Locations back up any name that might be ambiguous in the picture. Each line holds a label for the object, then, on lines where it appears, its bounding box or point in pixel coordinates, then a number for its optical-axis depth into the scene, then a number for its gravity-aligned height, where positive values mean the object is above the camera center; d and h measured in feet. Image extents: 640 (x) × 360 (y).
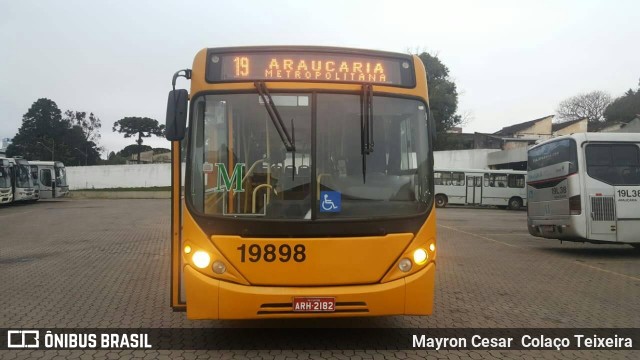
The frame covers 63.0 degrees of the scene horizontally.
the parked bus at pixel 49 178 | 118.42 +6.07
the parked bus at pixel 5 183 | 93.25 +4.08
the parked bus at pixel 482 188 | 110.01 +2.76
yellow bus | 15.02 +0.54
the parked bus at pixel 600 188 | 36.06 +0.82
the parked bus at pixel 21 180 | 99.14 +4.93
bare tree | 212.23 +39.08
